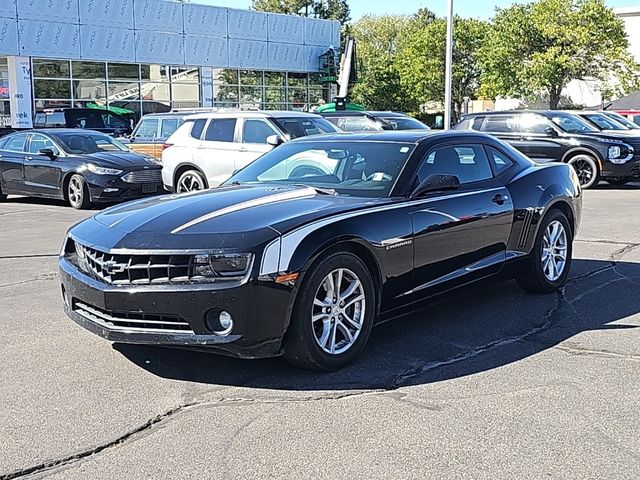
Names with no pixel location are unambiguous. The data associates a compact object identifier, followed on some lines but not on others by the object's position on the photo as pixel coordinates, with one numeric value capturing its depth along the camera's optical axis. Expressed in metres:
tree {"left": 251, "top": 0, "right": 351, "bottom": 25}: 73.81
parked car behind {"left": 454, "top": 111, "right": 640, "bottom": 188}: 15.95
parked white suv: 13.13
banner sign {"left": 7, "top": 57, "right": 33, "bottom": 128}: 27.53
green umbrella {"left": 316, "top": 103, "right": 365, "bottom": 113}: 27.81
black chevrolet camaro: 4.38
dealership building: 27.97
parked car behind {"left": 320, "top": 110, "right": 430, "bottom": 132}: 18.53
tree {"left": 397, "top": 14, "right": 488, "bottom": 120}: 46.12
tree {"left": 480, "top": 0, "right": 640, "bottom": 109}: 37.53
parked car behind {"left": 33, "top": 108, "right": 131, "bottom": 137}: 23.07
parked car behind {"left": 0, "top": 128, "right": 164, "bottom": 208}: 13.57
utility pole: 24.05
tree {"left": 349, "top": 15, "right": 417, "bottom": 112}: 47.87
